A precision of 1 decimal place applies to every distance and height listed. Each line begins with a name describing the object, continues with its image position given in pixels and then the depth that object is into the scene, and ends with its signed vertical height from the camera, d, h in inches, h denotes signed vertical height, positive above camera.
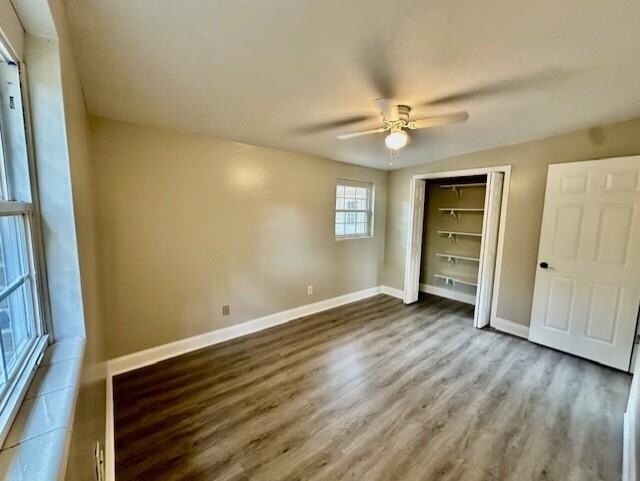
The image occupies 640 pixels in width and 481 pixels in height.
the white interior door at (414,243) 172.2 -18.1
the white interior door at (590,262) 105.0 -17.8
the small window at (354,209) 170.1 +2.5
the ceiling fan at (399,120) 78.8 +27.0
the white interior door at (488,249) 139.9 -16.8
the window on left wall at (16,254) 31.7 -5.8
